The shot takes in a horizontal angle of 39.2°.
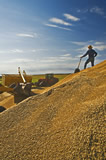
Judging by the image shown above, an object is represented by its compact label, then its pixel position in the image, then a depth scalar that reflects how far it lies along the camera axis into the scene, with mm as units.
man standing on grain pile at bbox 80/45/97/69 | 8961
